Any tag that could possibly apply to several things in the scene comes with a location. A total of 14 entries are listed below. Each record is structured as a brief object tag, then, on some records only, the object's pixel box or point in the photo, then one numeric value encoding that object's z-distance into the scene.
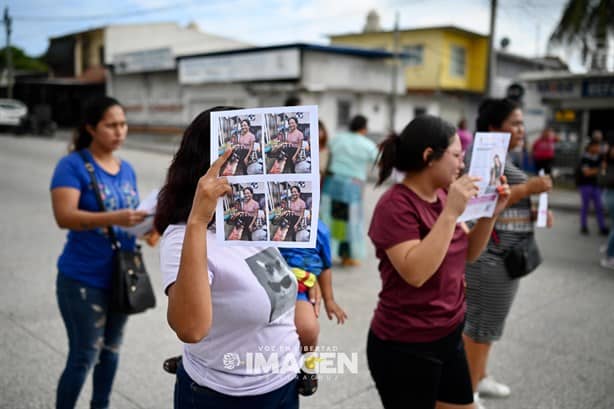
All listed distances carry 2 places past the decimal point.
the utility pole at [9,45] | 31.68
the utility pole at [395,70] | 21.68
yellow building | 28.70
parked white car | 27.94
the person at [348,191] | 6.57
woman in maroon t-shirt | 2.13
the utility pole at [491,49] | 14.52
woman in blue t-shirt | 2.65
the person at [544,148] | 13.52
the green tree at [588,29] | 16.55
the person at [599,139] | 9.02
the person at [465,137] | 8.60
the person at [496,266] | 3.08
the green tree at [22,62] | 51.38
